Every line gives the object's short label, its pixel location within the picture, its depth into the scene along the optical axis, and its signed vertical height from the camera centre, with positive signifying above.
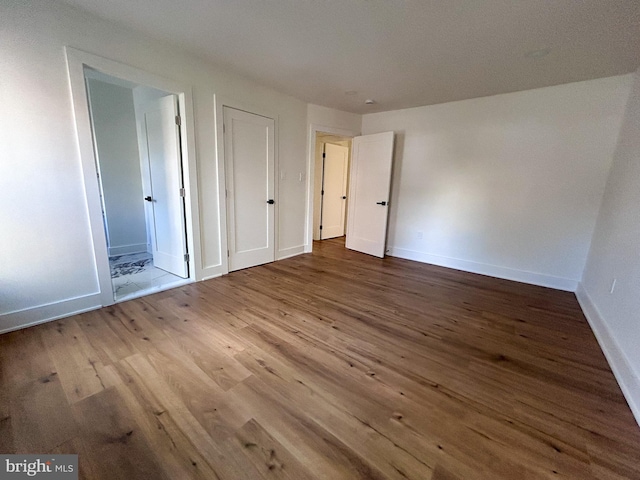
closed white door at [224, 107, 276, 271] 3.30 -0.08
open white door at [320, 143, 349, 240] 5.75 -0.15
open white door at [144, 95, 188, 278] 2.90 -0.07
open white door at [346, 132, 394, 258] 4.34 -0.11
